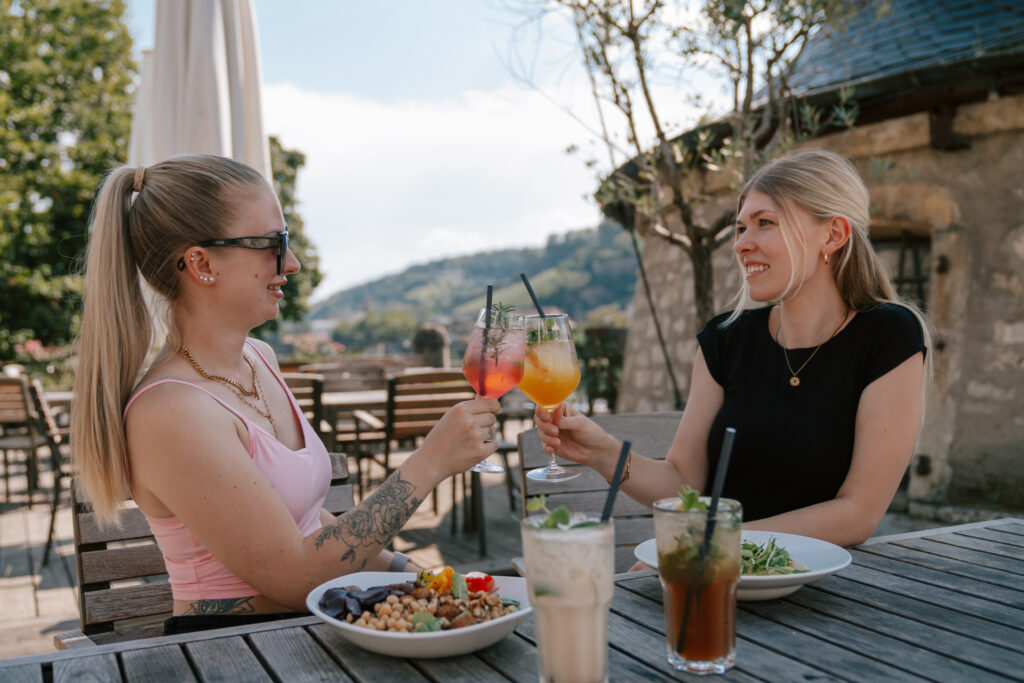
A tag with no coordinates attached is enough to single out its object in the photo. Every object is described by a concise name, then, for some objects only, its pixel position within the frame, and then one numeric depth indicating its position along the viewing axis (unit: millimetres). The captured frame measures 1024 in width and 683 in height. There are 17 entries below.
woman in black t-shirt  1851
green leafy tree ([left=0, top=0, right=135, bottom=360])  14166
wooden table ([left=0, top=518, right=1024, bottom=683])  1062
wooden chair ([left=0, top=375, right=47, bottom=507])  5270
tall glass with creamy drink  899
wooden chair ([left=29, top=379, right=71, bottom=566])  4262
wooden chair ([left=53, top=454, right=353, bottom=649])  1852
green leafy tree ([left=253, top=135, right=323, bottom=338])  20516
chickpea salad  1115
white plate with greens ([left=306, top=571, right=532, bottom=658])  1058
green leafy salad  1301
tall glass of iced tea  983
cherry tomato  1262
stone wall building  4855
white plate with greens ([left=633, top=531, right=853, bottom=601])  1242
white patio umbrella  3619
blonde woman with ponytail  1369
